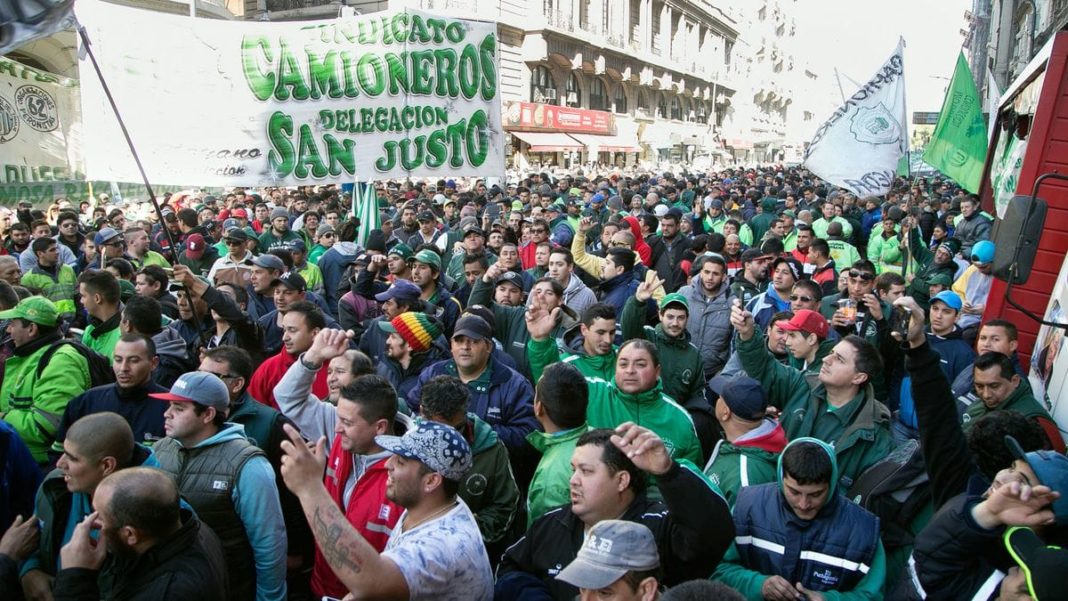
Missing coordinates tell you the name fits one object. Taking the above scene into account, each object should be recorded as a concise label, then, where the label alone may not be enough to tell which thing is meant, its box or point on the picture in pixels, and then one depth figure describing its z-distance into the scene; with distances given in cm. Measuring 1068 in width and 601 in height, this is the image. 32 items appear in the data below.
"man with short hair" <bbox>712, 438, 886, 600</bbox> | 305
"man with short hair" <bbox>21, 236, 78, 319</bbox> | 756
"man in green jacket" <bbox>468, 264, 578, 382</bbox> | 578
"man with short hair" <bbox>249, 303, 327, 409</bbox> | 494
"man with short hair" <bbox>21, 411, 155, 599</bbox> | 308
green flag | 1103
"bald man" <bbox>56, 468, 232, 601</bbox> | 264
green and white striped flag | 1027
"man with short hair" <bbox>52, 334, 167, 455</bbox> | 401
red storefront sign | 3528
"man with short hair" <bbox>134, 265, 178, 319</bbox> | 641
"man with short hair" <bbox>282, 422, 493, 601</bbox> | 233
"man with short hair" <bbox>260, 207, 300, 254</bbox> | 1045
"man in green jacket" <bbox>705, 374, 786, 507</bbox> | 366
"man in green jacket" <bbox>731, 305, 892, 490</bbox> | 400
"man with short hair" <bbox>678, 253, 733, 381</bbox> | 657
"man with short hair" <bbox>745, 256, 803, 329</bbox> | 689
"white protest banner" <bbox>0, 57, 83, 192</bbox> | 1809
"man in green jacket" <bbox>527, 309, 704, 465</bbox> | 420
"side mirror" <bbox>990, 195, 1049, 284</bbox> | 359
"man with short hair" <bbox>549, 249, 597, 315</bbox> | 702
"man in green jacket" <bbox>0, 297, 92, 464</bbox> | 421
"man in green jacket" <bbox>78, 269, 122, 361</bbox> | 529
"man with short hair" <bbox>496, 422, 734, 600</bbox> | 259
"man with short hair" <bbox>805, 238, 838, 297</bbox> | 820
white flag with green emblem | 980
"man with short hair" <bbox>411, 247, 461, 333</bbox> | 666
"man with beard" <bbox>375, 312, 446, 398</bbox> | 499
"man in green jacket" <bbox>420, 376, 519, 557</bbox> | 361
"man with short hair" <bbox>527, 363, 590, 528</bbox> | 350
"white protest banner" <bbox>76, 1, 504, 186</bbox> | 920
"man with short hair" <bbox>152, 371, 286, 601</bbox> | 328
